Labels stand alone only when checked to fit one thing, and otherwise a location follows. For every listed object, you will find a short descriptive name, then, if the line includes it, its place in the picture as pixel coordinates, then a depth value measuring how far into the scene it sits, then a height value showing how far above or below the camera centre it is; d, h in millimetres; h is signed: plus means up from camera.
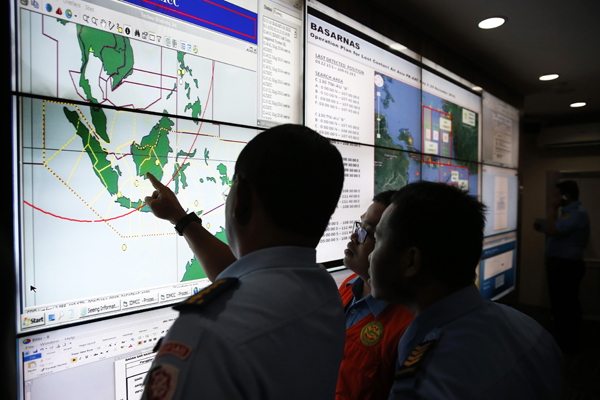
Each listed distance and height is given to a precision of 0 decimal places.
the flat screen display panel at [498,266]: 3551 -751
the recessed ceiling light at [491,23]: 2602 +1313
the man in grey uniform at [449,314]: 782 -310
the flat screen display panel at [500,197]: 3639 -5
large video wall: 1127 +249
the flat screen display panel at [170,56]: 1146 +550
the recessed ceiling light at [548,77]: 3837 +1325
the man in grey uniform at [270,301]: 547 -190
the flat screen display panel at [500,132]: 3643 +715
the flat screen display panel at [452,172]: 2840 +216
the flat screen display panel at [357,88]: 2004 +697
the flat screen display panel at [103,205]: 1121 -38
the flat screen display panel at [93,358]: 1126 -571
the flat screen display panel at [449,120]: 2840 +674
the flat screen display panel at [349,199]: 2064 -19
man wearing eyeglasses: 1116 -477
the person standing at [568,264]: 3963 -768
